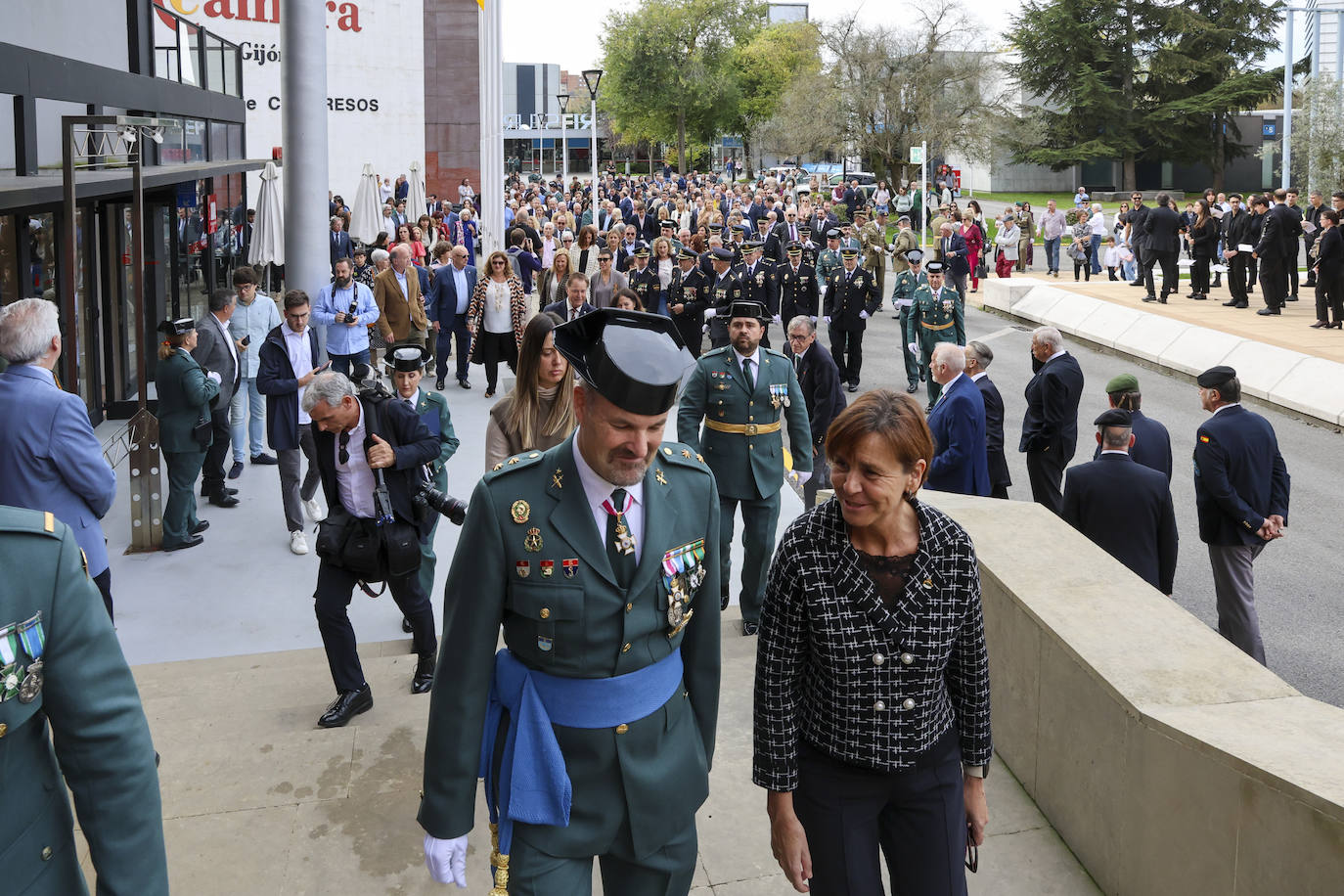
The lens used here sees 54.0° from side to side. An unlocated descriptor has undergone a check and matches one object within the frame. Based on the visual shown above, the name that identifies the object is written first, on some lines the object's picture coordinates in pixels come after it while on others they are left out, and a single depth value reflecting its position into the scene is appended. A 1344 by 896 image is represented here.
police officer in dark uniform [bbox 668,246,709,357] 16.80
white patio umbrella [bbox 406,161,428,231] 24.25
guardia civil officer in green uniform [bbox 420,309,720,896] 3.20
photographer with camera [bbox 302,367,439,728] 6.04
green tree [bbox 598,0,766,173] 70.44
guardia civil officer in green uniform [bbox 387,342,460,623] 6.88
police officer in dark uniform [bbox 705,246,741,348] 16.17
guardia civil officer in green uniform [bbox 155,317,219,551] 8.90
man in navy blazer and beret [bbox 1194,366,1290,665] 7.63
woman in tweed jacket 3.30
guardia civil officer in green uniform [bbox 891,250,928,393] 16.23
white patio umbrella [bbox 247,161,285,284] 17.41
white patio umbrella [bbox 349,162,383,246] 19.98
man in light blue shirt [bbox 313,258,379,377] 12.73
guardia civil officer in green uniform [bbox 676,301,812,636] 7.53
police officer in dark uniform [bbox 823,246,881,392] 16.45
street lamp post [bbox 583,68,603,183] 28.31
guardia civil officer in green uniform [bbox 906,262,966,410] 15.05
